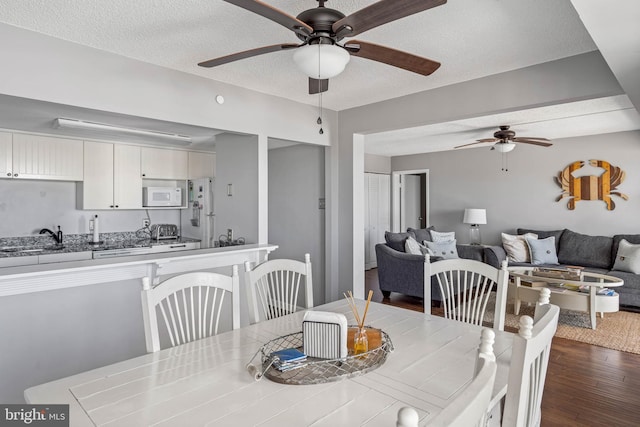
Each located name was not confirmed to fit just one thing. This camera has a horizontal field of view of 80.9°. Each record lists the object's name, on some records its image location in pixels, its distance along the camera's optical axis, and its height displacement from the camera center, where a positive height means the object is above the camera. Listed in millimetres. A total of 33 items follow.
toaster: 5543 -261
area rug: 3594 -1243
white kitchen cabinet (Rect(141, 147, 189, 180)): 5098 +710
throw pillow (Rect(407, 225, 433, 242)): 6133 -354
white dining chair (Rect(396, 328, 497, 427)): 487 -310
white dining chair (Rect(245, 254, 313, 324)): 2061 -413
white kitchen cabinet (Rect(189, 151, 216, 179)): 5602 +746
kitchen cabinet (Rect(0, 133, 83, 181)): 4082 +653
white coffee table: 3961 -909
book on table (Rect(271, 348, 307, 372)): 1350 -539
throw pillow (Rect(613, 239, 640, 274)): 4801 -605
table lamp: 6684 -82
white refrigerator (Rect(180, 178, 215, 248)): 5117 +9
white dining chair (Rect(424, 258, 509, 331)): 1940 -344
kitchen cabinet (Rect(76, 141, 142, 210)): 4629 +463
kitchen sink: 4170 -392
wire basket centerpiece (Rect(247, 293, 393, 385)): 1302 -555
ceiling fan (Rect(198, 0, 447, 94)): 1443 +799
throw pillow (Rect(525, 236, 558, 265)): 5633 -588
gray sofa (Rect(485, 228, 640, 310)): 5266 -575
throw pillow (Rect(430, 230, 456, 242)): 6007 -386
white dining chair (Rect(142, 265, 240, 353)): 1581 -355
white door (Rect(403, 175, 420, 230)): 8594 +272
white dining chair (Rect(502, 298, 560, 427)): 867 -367
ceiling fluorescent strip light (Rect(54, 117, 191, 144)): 3428 +865
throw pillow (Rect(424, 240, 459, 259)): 5488 -540
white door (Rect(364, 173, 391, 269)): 7750 +40
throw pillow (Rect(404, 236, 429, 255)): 5222 -495
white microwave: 5172 +247
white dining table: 1065 -573
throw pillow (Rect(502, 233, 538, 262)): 5848 -563
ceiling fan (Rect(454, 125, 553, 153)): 5160 +1031
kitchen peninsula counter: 2205 -379
